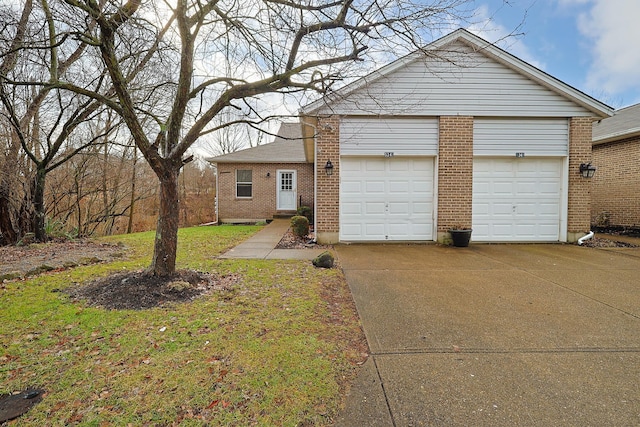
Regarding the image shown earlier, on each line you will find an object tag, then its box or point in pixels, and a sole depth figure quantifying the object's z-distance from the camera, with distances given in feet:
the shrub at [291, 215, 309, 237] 31.60
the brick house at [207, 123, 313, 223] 51.21
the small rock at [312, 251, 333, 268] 18.94
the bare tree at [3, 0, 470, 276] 13.01
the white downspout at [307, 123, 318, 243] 26.89
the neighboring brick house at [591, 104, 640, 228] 34.94
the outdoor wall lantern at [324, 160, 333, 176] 26.18
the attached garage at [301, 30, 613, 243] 26.32
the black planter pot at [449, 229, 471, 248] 25.75
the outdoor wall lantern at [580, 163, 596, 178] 26.50
